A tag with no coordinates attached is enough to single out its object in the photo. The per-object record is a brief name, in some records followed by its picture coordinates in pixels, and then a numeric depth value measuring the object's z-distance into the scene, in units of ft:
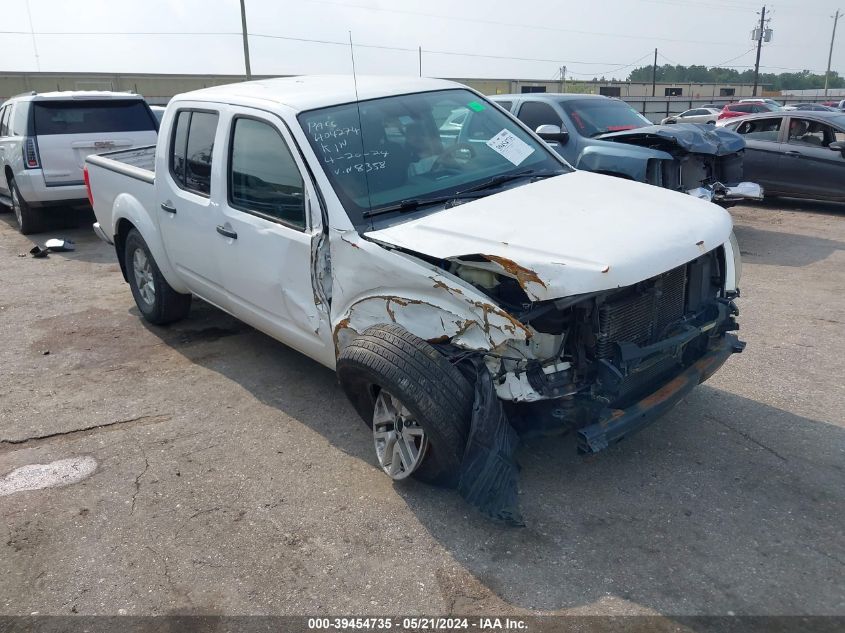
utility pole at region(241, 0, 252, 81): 98.24
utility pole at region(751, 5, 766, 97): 202.86
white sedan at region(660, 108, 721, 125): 92.20
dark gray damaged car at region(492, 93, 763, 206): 25.71
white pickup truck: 10.33
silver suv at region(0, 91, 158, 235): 31.83
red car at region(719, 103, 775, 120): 91.86
